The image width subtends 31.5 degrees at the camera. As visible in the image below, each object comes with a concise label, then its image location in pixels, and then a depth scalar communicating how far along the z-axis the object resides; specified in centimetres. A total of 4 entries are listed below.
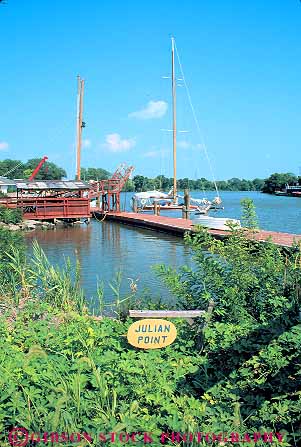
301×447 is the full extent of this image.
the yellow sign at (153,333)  389
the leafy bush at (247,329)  350
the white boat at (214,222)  2226
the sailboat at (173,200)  4034
